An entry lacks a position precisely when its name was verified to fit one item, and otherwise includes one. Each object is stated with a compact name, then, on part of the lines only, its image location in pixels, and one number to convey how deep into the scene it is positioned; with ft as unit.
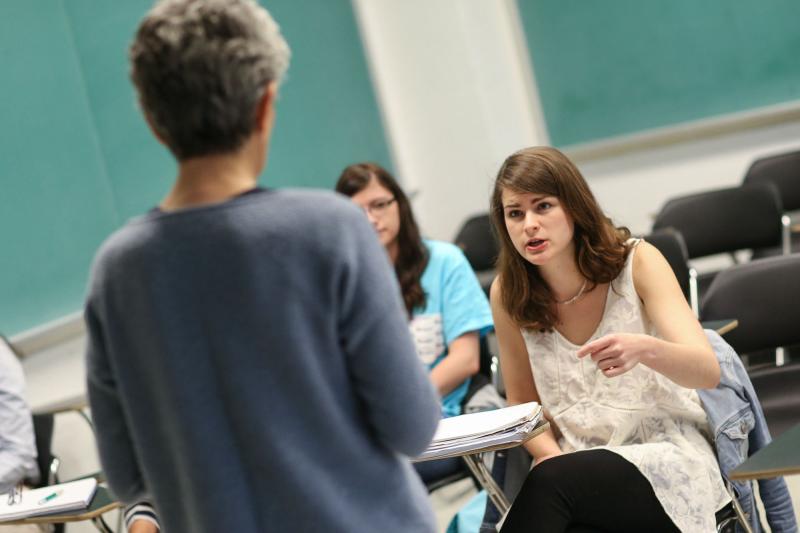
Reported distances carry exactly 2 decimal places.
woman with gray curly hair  8.00
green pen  16.15
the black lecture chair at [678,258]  21.57
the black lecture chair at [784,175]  32.50
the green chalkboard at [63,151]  25.63
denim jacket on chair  15.24
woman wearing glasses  21.04
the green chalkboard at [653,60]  37.04
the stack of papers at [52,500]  15.75
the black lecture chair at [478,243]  35.32
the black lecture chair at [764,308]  20.24
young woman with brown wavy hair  14.64
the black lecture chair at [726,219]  28.58
